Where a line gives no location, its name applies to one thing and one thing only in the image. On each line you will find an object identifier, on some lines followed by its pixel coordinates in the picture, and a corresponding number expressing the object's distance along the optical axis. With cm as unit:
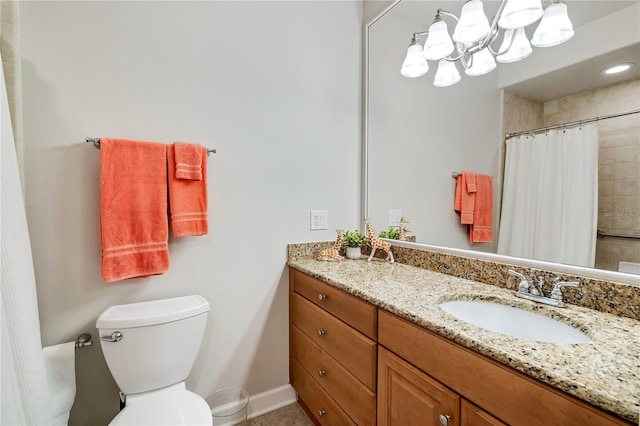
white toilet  108
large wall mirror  91
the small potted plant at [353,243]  177
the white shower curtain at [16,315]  74
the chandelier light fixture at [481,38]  105
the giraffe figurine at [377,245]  168
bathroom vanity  57
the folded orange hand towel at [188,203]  134
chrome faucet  95
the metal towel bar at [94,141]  122
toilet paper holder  121
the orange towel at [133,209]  121
